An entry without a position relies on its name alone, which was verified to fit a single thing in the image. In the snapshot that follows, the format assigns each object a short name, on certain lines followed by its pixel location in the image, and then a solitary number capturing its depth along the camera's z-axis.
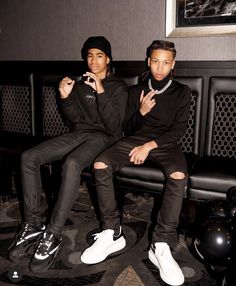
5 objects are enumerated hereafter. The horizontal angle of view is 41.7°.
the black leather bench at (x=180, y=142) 2.25
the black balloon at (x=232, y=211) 1.87
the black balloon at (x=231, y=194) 1.98
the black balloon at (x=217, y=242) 1.73
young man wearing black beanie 2.11
